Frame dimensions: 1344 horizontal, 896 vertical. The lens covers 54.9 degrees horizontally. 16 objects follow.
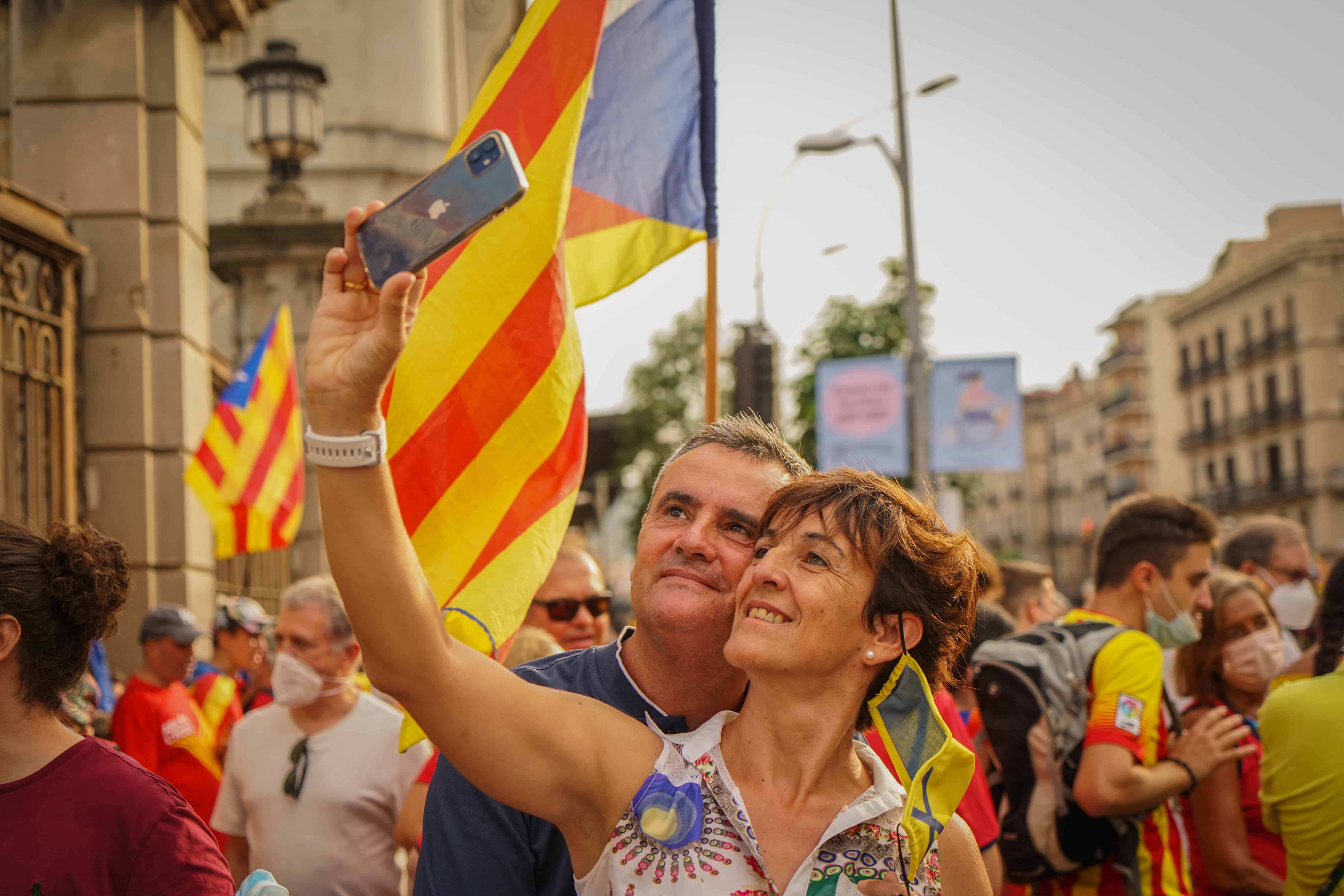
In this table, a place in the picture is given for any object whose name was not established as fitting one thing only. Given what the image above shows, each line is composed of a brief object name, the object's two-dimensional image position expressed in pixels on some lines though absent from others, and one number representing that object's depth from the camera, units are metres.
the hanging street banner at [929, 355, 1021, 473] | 16.44
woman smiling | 2.01
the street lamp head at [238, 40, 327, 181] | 10.66
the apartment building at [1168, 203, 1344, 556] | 62.56
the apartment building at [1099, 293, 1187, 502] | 84.38
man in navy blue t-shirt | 2.48
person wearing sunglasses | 5.02
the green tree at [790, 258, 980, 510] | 32.66
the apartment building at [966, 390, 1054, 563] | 110.38
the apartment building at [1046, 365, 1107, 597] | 102.12
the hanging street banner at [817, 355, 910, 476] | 17.83
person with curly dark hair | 2.50
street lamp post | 17.14
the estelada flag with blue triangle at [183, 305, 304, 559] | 7.98
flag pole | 4.02
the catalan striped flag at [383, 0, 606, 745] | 3.03
